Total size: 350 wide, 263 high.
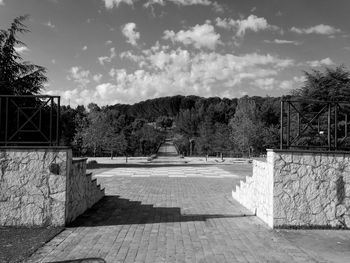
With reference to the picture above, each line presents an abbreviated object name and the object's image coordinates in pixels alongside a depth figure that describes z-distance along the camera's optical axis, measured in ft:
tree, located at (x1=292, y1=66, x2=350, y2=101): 45.21
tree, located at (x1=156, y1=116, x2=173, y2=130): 524.44
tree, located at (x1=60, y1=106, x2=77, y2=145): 152.82
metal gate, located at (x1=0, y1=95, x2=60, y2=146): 24.96
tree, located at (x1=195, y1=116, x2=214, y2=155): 192.13
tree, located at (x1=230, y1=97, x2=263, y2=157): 168.45
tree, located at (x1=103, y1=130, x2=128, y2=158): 137.59
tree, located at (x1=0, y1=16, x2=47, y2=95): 83.30
